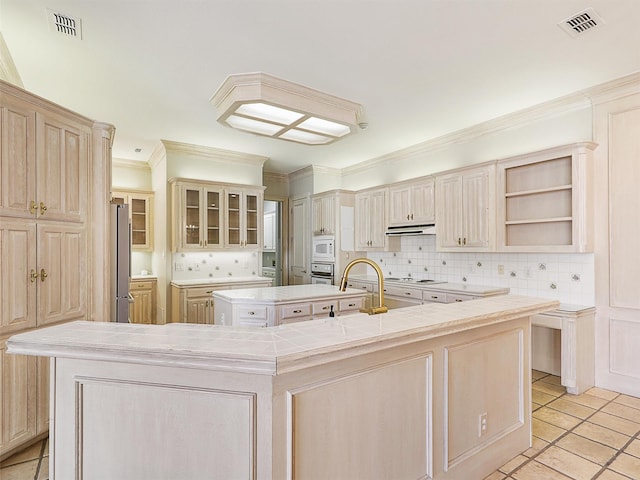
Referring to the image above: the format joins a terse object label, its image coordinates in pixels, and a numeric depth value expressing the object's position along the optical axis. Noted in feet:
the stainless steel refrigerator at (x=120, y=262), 9.60
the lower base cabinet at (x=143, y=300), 17.51
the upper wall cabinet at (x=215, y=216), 16.38
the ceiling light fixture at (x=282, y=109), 10.11
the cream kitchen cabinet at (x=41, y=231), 7.02
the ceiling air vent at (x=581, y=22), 7.51
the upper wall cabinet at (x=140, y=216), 18.38
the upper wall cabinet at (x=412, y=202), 15.53
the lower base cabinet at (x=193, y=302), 15.43
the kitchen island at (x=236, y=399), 3.88
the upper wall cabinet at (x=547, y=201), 10.81
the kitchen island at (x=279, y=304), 10.98
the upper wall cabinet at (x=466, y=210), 13.07
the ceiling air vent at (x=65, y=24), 7.53
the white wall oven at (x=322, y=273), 19.84
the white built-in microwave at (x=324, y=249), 19.74
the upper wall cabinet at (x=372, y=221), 18.03
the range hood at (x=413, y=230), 15.39
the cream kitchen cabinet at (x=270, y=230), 25.55
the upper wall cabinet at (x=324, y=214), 19.80
